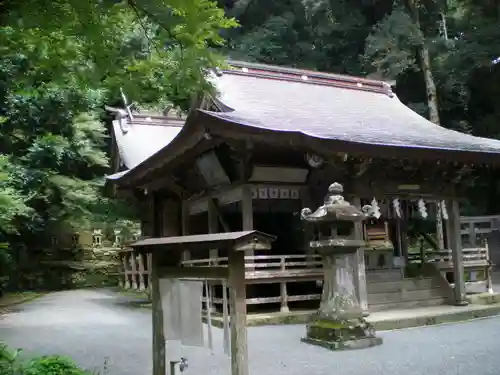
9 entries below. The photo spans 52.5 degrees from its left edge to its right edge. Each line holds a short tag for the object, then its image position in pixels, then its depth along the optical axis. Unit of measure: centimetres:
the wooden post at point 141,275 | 1711
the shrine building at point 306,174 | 926
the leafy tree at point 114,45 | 345
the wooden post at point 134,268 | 1773
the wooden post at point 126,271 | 1862
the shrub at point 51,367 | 439
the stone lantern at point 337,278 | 738
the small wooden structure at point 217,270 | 383
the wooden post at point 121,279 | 1955
